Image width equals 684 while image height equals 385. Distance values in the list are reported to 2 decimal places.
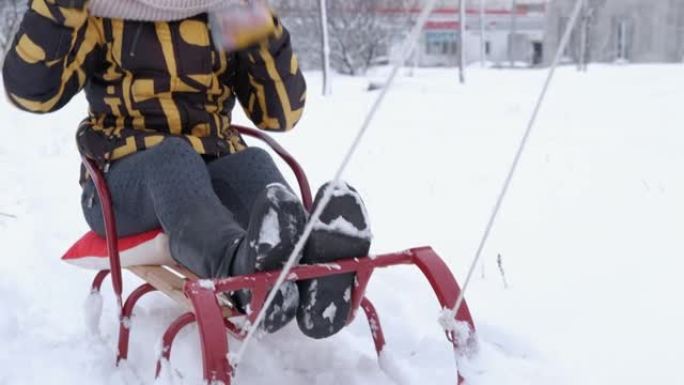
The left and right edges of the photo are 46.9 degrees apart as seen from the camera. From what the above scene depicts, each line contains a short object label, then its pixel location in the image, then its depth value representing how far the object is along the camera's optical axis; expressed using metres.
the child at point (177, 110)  1.11
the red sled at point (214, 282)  1.02
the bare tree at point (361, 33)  11.11
